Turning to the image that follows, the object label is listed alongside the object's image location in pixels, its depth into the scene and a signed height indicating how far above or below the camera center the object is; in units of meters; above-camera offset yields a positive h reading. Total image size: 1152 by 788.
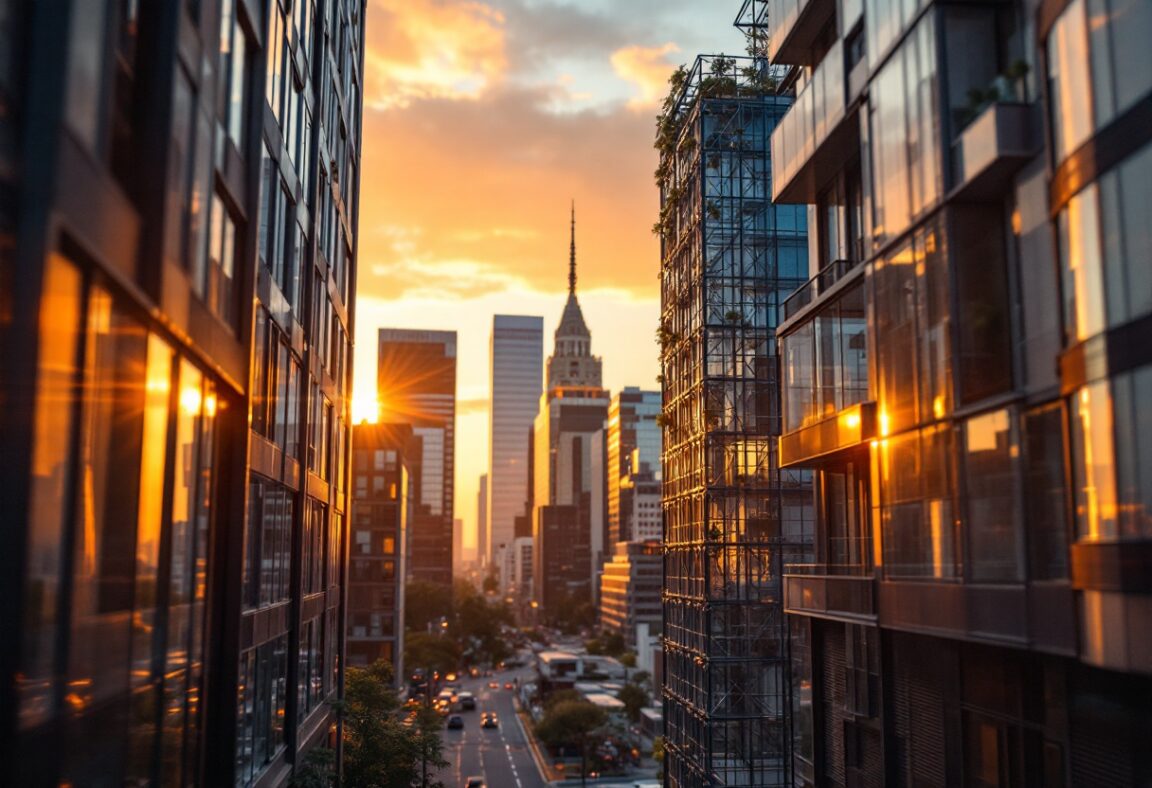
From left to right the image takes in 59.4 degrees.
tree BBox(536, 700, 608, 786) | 80.50 -16.22
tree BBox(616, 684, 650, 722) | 99.12 -17.53
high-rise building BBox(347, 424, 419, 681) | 84.56 -3.04
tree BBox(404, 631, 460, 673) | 110.62 -14.90
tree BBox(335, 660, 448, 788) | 38.38 -9.00
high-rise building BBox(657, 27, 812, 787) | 47.47 +3.02
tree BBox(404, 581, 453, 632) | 142.50 -12.10
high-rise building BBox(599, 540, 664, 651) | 170.62 -11.37
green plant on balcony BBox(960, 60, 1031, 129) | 17.36 +7.55
